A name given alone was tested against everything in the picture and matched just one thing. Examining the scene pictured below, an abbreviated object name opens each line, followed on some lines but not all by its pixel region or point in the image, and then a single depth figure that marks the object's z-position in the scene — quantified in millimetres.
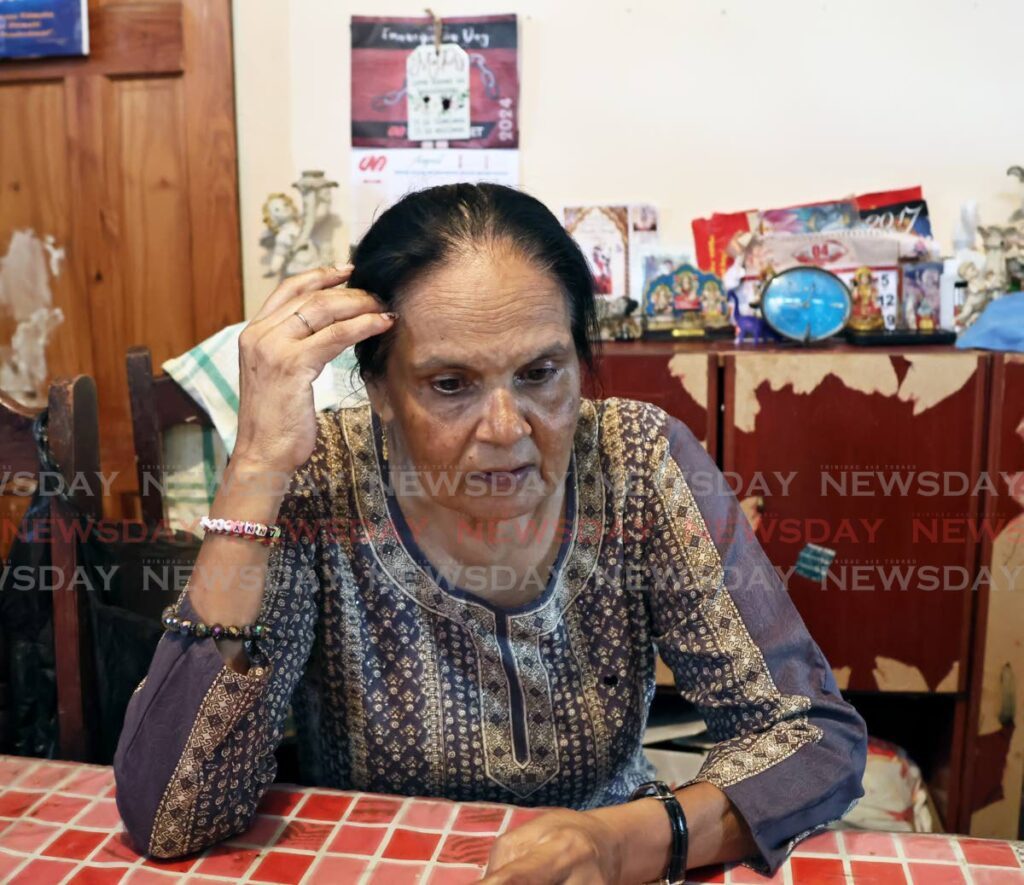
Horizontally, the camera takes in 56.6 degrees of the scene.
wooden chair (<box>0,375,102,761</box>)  1231
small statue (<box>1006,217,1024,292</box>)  2143
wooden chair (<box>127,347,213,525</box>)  1821
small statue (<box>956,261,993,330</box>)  2178
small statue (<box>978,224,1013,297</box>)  2156
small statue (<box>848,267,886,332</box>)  2240
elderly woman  1028
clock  2129
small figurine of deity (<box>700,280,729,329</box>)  2258
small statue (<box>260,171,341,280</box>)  2348
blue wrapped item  1958
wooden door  2369
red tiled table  883
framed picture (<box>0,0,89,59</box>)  2363
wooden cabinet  1915
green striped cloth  1928
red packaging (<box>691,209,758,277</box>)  2312
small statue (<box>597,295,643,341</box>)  2182
